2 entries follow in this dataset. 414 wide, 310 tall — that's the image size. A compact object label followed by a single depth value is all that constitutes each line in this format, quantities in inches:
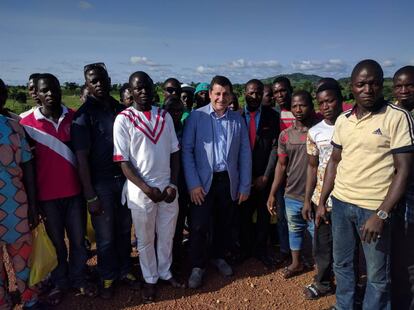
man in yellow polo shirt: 93.9
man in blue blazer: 146.6
